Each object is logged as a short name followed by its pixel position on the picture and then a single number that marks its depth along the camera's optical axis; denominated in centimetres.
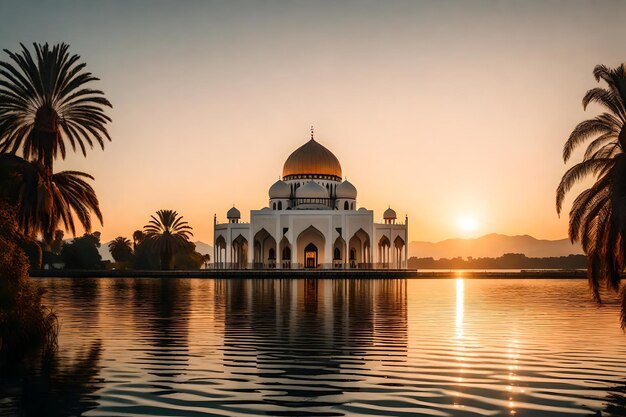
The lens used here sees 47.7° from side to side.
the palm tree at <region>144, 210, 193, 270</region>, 7488
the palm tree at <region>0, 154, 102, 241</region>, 2041
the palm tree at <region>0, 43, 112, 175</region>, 2194
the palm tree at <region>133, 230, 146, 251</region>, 9344
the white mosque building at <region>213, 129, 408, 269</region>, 7688
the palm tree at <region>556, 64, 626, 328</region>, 1670
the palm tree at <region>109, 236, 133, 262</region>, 9200
